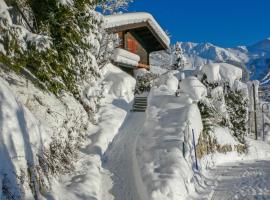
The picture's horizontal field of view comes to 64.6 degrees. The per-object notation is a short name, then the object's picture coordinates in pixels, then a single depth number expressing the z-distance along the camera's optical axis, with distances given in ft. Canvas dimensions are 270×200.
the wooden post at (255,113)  67.89
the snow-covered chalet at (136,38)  47.23
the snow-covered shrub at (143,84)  45.34
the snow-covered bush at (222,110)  35.47
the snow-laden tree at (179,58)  87.46
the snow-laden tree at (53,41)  17.32
